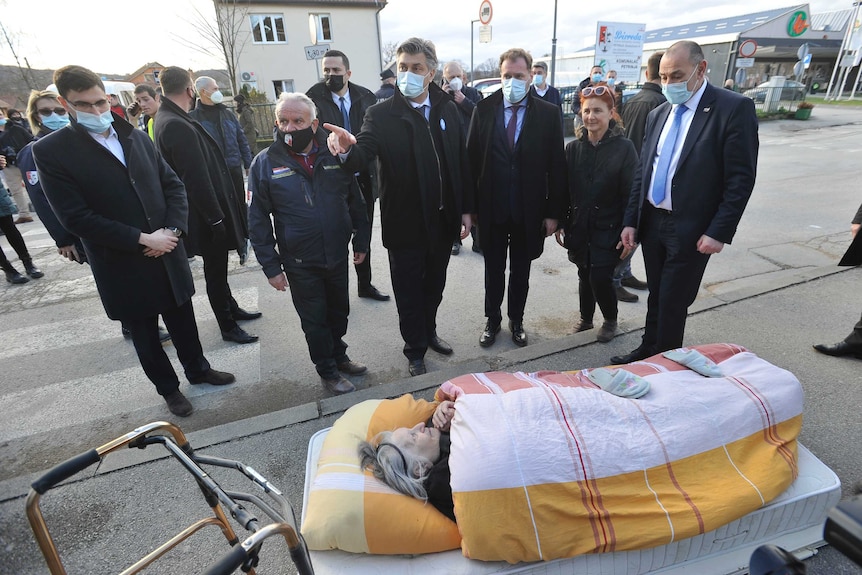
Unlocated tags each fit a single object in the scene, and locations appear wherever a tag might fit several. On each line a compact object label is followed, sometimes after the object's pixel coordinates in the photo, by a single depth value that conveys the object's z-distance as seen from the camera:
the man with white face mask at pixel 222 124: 5.36
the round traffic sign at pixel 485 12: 12.24
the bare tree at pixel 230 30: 19.33
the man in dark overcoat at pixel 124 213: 2.67
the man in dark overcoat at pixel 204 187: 3.66
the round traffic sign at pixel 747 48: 16.92
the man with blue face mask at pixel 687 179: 2.72
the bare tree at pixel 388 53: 32.43
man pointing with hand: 3.14
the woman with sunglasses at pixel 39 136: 3.79
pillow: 1.91
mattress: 1.86
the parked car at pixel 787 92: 21.41
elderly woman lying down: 1.82
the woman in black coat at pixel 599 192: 3.39
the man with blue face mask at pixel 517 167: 3.42
